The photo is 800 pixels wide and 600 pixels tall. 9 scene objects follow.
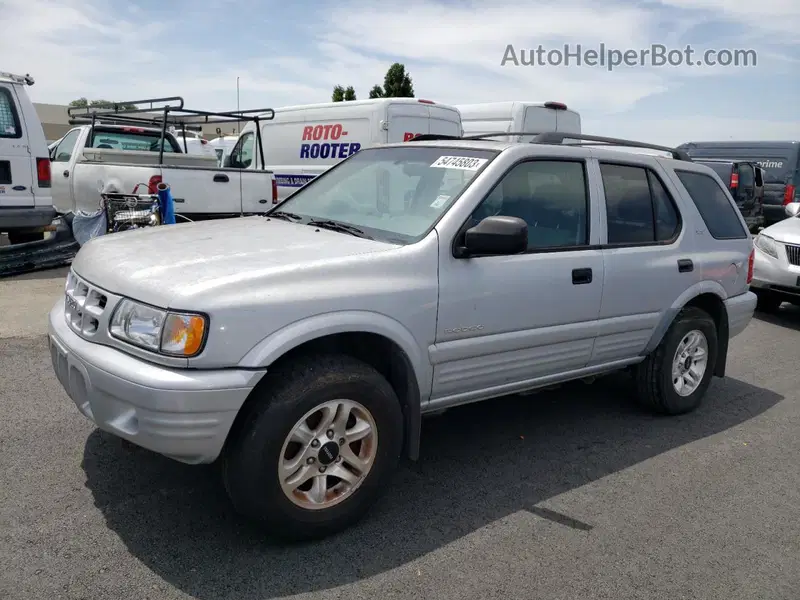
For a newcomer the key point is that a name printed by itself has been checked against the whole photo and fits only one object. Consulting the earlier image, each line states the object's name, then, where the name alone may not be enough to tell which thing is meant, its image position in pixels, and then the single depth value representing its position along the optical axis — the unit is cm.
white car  816
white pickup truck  899
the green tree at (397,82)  3134
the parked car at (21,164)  842
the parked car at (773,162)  1802
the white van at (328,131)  1067
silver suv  280
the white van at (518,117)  1224
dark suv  1530
